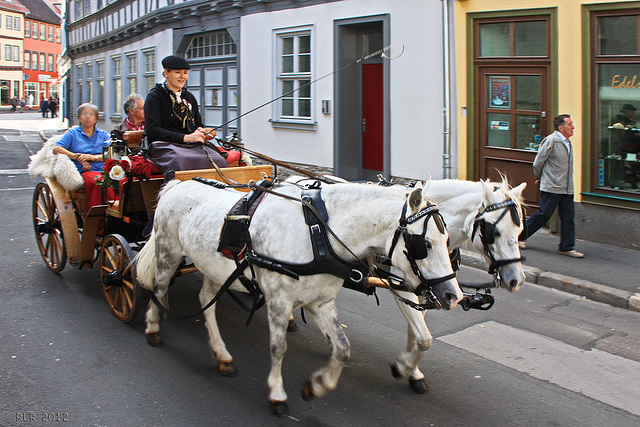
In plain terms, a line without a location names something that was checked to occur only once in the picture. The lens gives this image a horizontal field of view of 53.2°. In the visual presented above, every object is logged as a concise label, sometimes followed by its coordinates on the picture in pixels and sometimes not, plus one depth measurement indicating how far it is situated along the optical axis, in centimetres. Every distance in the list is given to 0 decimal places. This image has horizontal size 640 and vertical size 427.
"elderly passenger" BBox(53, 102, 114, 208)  700
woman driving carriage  595
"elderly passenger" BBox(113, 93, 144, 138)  760
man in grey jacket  839
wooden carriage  579
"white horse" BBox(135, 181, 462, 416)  367
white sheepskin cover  660
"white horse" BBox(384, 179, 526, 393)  444
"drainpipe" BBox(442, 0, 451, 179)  1073
